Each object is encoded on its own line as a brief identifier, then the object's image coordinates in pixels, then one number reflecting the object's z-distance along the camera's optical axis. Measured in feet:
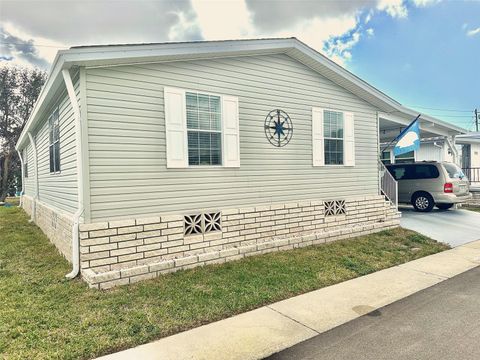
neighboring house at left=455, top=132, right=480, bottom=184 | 54.60
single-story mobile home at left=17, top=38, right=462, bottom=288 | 15.65
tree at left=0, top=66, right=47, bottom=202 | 90.17
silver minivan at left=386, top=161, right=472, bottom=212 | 34.99
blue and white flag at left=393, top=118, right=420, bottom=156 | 29.89
